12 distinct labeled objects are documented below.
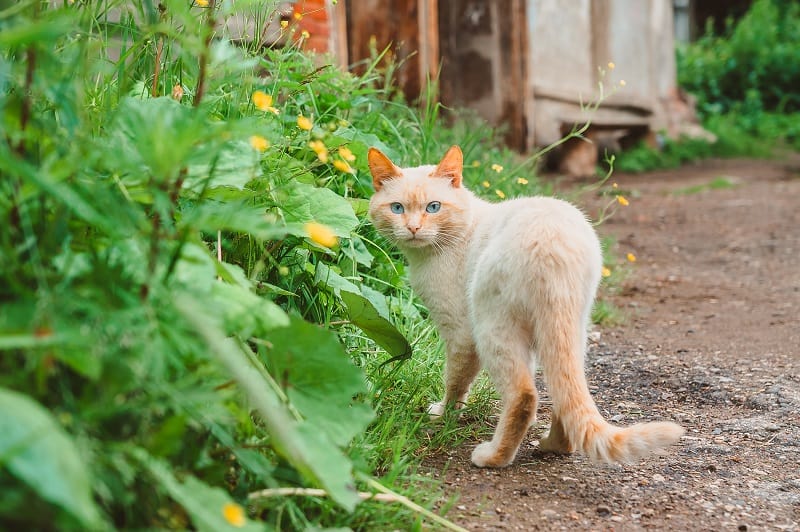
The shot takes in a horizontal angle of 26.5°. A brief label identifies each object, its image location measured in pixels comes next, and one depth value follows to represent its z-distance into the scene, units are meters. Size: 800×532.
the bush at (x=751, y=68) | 6.66
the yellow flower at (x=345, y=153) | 1.73
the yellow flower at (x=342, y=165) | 1.65
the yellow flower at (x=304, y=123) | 1.64
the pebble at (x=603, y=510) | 1.63
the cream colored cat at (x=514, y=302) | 1.64
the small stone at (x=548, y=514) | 1.61
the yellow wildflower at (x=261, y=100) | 1.59
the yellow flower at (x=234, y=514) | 1.34
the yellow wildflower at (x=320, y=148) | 1.61
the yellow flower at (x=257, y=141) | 1.51
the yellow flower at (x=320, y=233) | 1.47
